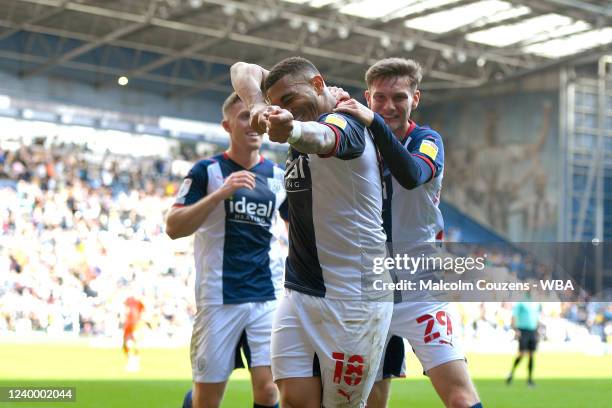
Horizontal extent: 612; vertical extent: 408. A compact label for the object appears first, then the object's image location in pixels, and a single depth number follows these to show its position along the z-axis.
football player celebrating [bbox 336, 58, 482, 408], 5.11
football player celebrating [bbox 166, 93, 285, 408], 6.51
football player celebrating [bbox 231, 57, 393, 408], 4.21
